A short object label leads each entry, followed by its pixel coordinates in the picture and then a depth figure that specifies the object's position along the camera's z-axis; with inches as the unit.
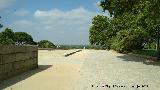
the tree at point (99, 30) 831.4
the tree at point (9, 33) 1521.0
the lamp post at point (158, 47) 497.0
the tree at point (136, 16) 378.6
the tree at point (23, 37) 1976.5
